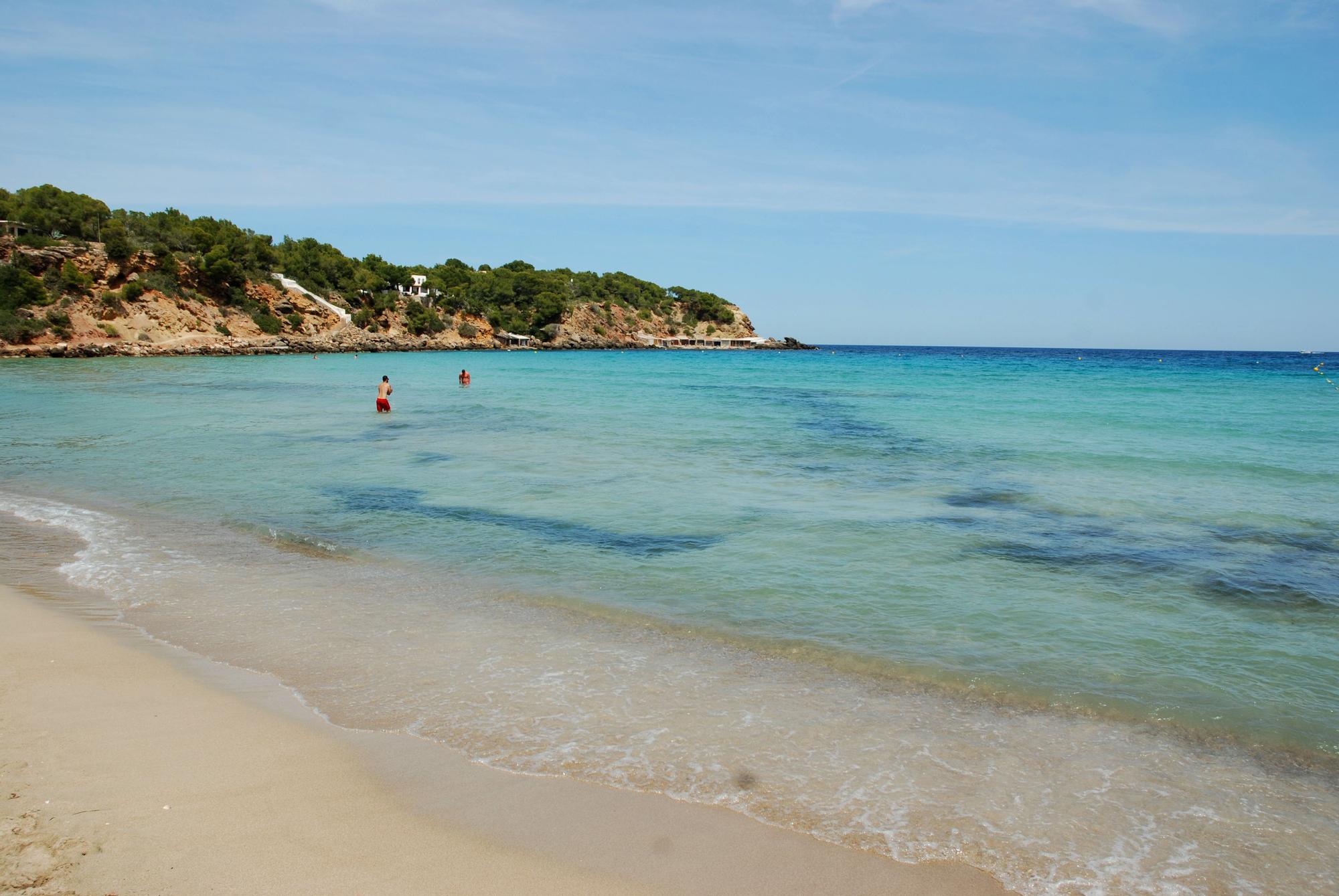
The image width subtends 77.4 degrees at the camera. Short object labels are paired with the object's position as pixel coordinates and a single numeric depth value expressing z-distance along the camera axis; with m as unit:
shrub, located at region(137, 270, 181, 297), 63.03
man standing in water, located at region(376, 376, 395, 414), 23.98
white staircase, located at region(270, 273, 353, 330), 77.62
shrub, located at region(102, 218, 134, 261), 60.59
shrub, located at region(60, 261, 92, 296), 57.62
